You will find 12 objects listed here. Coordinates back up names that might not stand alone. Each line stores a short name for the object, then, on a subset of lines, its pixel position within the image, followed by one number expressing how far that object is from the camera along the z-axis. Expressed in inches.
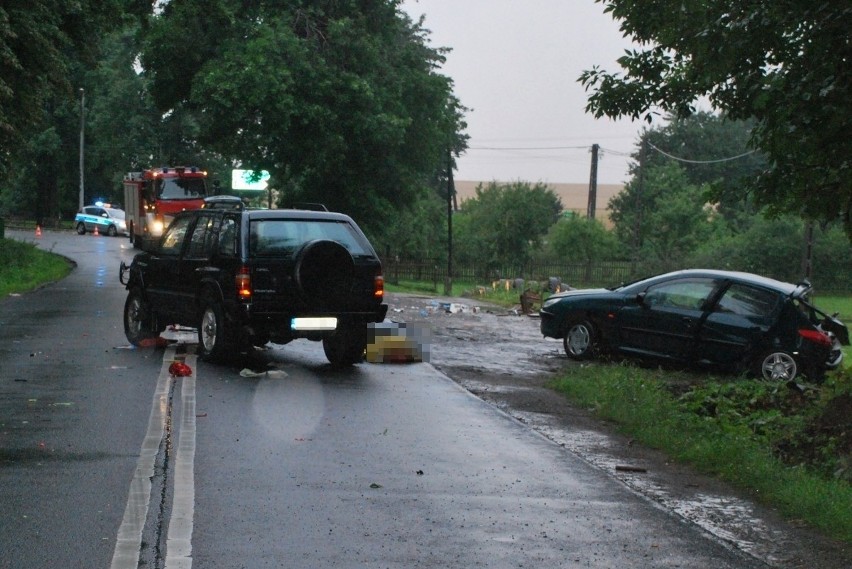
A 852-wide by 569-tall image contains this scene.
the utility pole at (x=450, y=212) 2202.3
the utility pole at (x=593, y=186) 2431.1
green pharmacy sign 1765.5
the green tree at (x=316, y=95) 1606.8
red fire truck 1779.0
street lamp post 2997.0
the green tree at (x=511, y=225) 2603.3
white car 2618.1
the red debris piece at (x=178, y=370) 517.8
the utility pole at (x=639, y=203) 2103.8
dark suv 538.6
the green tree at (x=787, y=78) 388.2
